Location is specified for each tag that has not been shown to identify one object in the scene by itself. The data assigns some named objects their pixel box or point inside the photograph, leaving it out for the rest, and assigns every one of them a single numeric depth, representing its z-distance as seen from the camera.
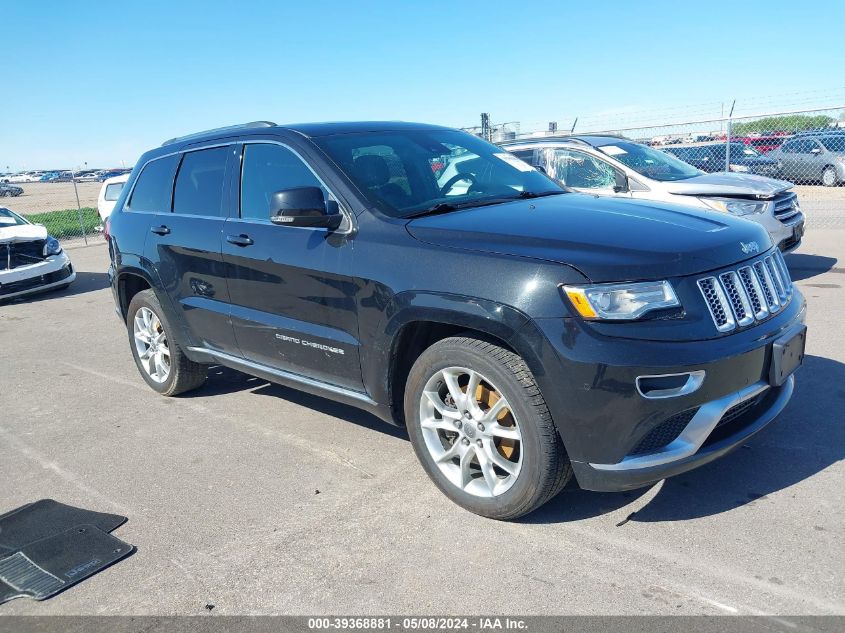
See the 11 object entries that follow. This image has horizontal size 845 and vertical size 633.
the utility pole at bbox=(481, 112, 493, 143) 18.56
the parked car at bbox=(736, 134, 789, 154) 18.30
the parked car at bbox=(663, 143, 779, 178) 15.29
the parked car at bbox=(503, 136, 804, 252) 8.16
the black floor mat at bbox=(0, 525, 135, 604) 3.19
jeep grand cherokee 2.96
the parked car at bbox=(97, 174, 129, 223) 16.27
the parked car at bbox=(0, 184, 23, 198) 52.25
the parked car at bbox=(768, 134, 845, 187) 19.17
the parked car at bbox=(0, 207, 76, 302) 10.99
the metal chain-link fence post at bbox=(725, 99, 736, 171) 13.12
